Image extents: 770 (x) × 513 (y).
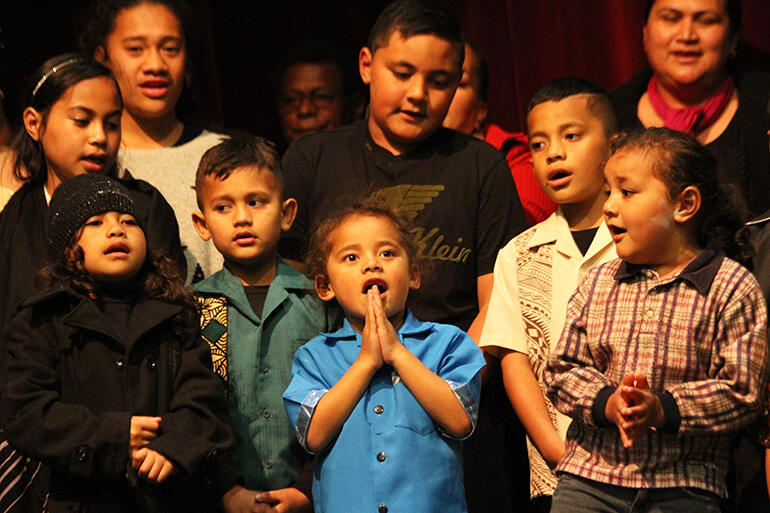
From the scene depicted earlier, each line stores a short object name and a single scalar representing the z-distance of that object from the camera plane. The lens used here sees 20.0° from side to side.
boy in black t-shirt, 6.51
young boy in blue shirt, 5.28
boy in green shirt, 5.86
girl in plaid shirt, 4.95
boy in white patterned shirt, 6.10
